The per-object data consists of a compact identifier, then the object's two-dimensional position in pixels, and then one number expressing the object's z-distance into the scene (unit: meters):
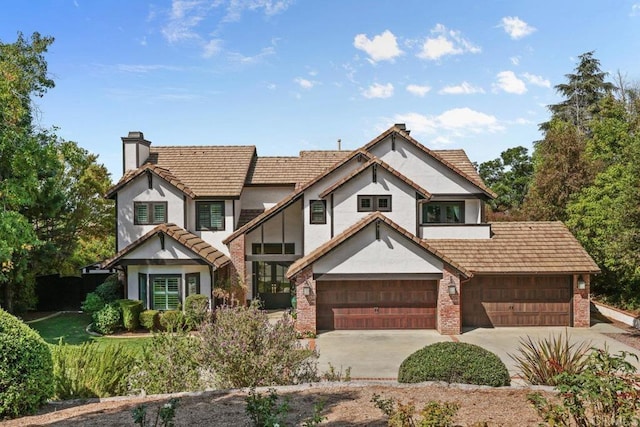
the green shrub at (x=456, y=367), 8.42
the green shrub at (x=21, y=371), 7.11
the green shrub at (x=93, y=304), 19.09
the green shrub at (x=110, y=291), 20.28
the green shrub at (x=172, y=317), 18.14
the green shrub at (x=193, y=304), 17.74
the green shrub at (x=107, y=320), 17.98
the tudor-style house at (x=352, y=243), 17.62
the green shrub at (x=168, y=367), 8.76
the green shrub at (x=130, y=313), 18.12
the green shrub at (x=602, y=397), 5.09
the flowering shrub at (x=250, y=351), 8.55
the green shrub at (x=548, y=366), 8.61
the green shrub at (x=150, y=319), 18.23
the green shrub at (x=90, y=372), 8.68
